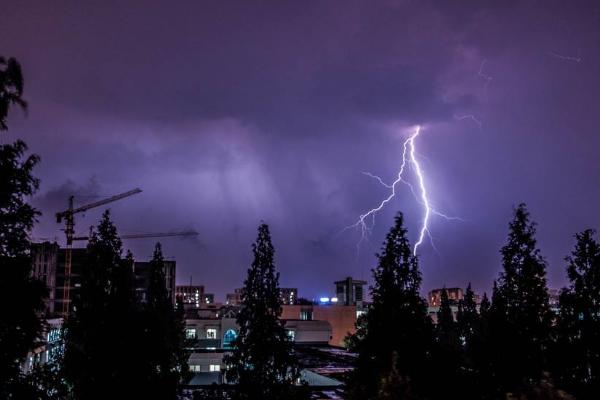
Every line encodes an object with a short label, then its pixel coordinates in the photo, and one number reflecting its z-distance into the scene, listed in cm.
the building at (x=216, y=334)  4816
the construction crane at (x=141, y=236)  14838
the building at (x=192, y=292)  17170
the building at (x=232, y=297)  19011
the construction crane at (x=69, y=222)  9178
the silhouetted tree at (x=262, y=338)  1945
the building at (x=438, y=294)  15600
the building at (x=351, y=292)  8050
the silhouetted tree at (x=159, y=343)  1452
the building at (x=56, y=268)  9069
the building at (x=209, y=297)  18800
